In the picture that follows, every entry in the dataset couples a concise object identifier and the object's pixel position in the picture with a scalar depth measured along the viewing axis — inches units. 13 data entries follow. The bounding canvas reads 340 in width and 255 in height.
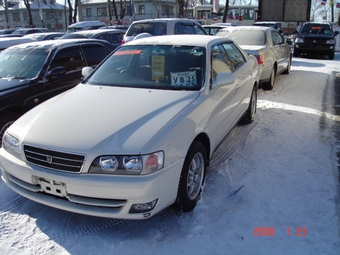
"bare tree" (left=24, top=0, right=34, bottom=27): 1580.5
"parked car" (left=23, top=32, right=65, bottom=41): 543.8
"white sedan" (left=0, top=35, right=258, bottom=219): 108.1
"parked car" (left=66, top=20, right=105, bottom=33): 824.4
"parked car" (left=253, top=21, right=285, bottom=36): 799.7
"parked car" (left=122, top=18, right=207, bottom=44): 417.2
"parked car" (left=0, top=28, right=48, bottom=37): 831.6
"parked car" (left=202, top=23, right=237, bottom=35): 597.6
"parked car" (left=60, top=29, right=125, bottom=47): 471.4
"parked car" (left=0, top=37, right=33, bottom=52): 369.1
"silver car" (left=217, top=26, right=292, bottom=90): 314.7
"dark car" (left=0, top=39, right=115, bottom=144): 194.4
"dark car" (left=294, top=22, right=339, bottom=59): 603.2
